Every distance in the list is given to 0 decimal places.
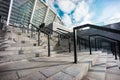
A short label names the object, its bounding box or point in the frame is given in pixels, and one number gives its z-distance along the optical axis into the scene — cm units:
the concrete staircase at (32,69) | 130
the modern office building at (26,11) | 1630
